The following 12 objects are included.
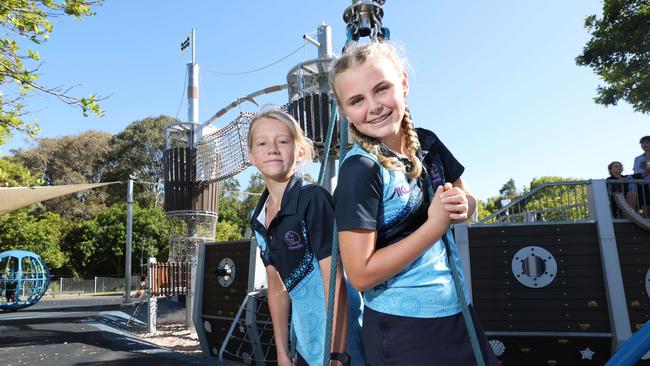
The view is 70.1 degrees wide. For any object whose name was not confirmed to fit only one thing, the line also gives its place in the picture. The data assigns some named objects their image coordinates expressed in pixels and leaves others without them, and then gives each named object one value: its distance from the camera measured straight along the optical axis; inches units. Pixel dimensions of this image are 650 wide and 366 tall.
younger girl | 62.2
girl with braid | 44.2
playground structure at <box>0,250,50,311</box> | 748.6
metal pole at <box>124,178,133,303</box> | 672.4
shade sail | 458.7
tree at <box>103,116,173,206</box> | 1665.8
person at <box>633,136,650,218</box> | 286.3
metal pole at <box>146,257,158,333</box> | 516.1
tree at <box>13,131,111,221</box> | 1614.2
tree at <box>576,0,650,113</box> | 619.2
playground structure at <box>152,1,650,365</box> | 260.8
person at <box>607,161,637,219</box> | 279.9
